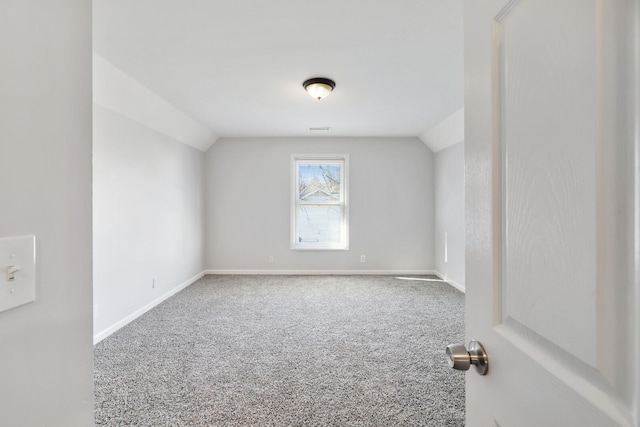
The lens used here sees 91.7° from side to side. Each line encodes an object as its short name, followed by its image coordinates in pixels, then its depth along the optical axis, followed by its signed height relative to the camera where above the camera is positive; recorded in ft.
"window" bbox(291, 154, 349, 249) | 17.48 +0.61
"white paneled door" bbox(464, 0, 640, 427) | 1.10 +0.01
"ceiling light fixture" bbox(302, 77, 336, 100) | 9.20 +3.86
